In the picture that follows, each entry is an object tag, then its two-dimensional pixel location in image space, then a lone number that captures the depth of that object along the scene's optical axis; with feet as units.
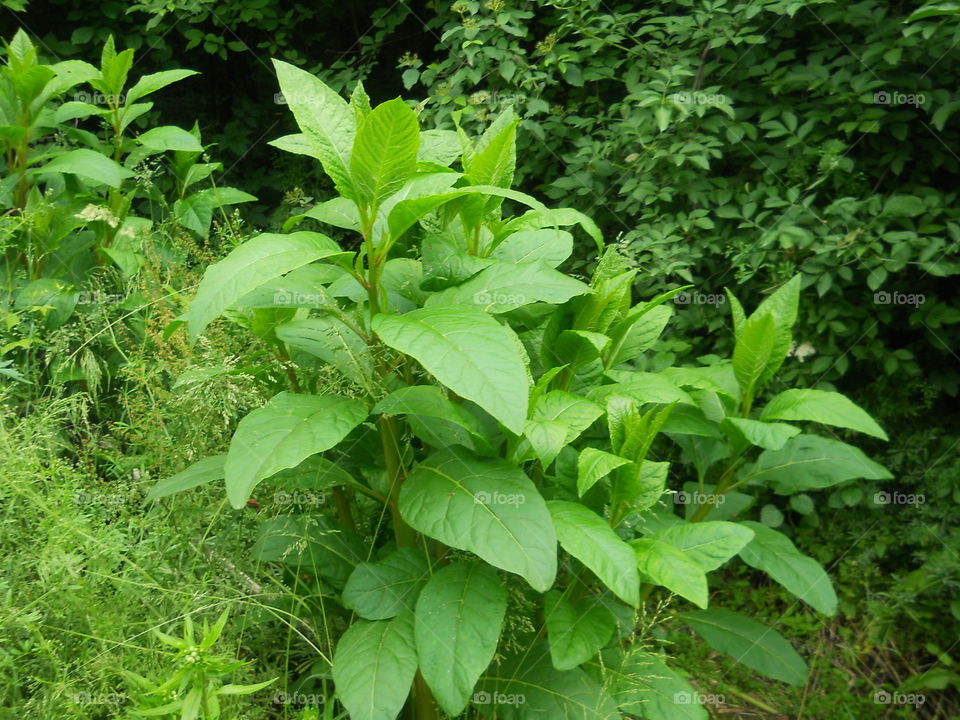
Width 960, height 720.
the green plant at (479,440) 5.10
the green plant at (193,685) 4.80
